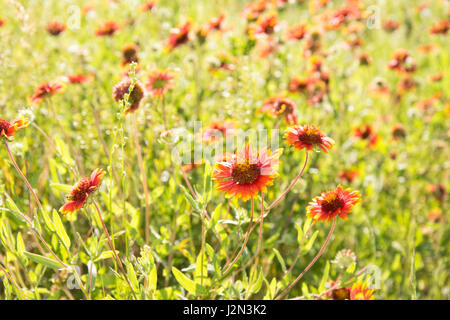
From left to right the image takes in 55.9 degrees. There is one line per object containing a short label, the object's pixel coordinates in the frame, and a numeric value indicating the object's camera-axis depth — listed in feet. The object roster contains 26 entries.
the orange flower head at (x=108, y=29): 7.24
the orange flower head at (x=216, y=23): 6.58
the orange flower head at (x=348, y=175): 6.23
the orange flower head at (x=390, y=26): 9.50
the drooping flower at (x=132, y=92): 3.81
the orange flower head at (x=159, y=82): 4.50
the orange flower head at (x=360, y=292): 3.56
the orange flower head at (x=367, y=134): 6.68
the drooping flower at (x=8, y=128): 3.16
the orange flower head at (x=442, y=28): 8.43
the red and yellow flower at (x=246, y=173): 3.00
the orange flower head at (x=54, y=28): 6.87
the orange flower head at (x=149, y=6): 6.69
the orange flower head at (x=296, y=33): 7.02
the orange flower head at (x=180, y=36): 6.00
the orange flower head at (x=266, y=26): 6.16
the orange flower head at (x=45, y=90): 4.54
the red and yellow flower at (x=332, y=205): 3.17
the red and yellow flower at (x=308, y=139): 3.20
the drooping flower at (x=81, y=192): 3.01
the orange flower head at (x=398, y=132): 6.86
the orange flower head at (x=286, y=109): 4.49
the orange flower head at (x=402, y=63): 7.30
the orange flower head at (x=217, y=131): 4.49
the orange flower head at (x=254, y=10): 7.06
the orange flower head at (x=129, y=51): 6.45
